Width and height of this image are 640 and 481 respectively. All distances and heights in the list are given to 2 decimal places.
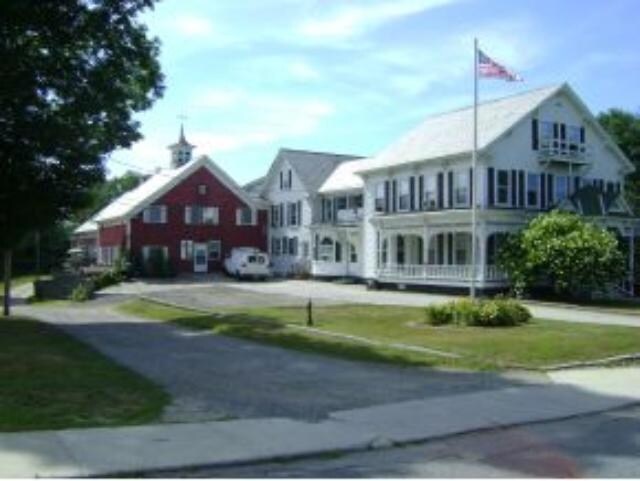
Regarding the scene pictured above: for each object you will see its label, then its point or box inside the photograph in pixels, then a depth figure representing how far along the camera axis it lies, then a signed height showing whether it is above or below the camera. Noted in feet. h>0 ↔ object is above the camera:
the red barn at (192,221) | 221.46 +7.33
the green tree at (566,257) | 136.26 -0.47
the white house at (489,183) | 155.63 +11.32
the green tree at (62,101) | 95.04 +14.97
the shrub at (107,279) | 185.88 -4.67
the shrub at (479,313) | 89.30 -5.26
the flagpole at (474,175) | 116.26 +9.72
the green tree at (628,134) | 230.48 +26.83
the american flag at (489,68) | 115.96 +20.89
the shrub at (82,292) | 163.84 -6.23
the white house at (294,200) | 219.82 +11.78
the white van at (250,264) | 209.36 -2.12
